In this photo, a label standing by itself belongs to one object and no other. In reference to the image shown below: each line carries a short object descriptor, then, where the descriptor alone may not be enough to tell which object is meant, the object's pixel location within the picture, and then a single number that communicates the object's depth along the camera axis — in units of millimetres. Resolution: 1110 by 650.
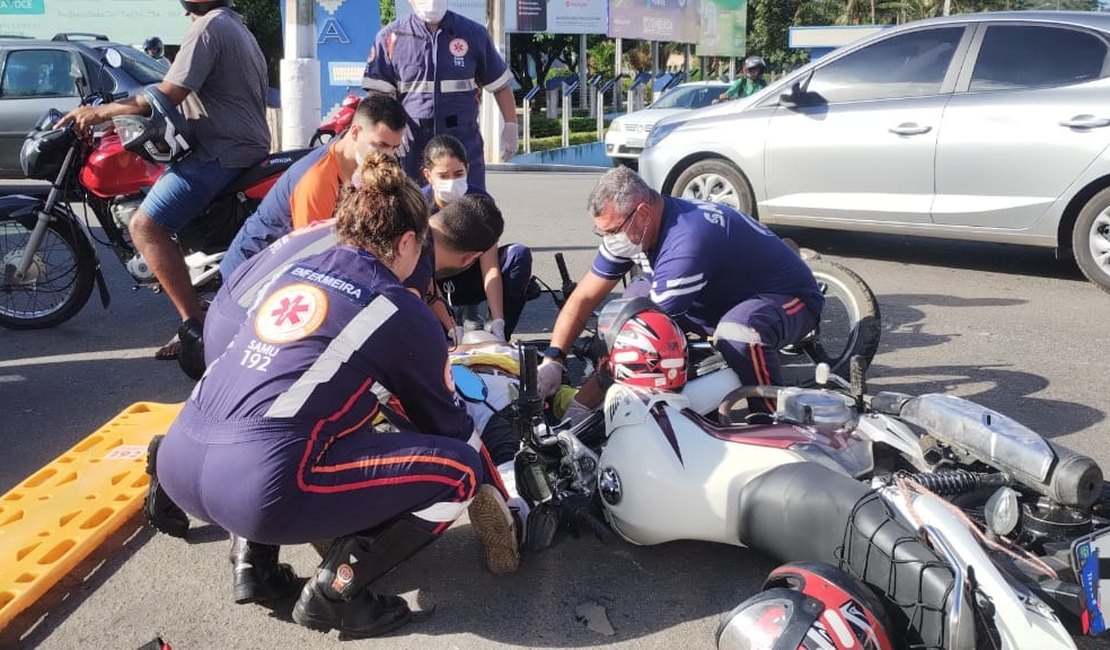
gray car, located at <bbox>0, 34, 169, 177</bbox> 11695
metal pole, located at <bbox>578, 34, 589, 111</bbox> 27950
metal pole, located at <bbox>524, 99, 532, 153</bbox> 20803
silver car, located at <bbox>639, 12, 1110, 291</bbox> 6551
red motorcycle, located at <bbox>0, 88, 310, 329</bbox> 5676
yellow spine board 3154
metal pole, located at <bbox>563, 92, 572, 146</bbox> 22144
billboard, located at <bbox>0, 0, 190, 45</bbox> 25734
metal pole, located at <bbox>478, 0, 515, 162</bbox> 18422
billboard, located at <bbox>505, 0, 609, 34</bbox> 24250
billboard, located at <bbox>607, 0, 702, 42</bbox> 28375
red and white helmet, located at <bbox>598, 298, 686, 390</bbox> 3527
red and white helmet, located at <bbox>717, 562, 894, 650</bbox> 2283
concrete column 11094
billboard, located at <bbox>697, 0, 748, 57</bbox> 38188
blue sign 17516
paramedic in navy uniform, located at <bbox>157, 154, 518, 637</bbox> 2674
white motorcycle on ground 2396
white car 16609
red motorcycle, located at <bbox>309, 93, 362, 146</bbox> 6117
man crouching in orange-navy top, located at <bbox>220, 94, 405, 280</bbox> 4578
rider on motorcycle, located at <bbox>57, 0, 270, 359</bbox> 5098
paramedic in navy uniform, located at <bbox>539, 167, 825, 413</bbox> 4152
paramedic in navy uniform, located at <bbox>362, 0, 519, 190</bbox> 6012
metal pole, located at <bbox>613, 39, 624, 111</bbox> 28012
